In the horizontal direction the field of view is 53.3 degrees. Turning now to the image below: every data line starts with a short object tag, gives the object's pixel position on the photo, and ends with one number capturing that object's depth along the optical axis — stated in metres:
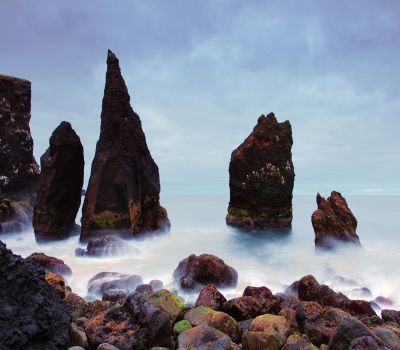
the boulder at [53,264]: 13.64
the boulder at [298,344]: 5.89
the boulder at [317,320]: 6.93
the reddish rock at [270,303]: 8.55
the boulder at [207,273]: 12.83
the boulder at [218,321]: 6.80
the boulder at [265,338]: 6.05
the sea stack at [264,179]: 28.80
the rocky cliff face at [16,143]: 32.84
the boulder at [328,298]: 9.66
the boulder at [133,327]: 5.75
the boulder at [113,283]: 11.98
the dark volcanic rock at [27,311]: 4.20
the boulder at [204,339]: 5.73
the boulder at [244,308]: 8.31
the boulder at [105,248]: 19.33
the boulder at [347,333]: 5.75
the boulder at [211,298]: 8.99
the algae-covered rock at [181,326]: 6.81
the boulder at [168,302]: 7.28
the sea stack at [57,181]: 22.55
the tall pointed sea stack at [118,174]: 21.58
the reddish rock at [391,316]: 9.44
